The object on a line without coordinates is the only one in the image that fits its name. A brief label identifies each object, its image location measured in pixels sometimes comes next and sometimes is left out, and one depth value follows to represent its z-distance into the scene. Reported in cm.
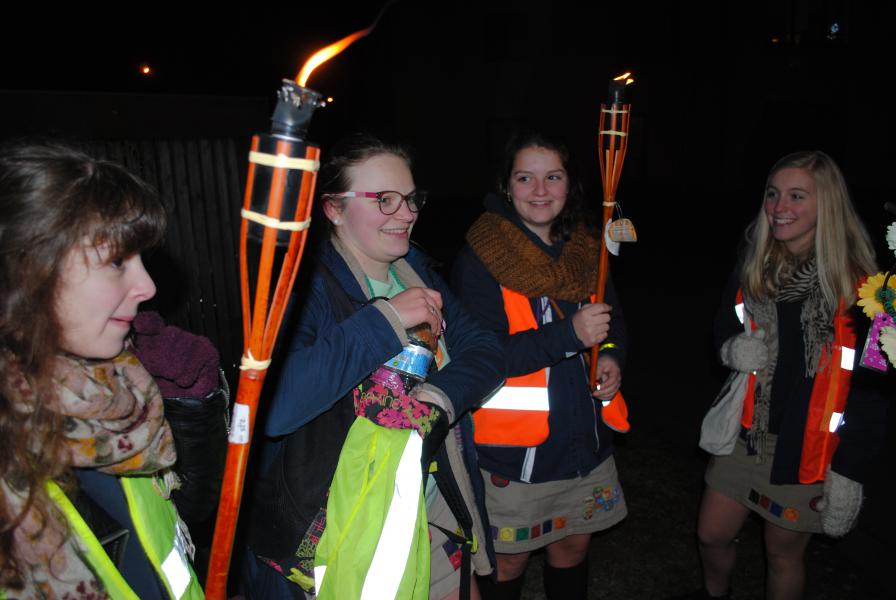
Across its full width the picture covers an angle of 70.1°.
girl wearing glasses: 176
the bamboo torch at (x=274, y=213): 109
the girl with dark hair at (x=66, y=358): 123
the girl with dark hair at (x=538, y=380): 264
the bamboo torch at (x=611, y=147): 260
